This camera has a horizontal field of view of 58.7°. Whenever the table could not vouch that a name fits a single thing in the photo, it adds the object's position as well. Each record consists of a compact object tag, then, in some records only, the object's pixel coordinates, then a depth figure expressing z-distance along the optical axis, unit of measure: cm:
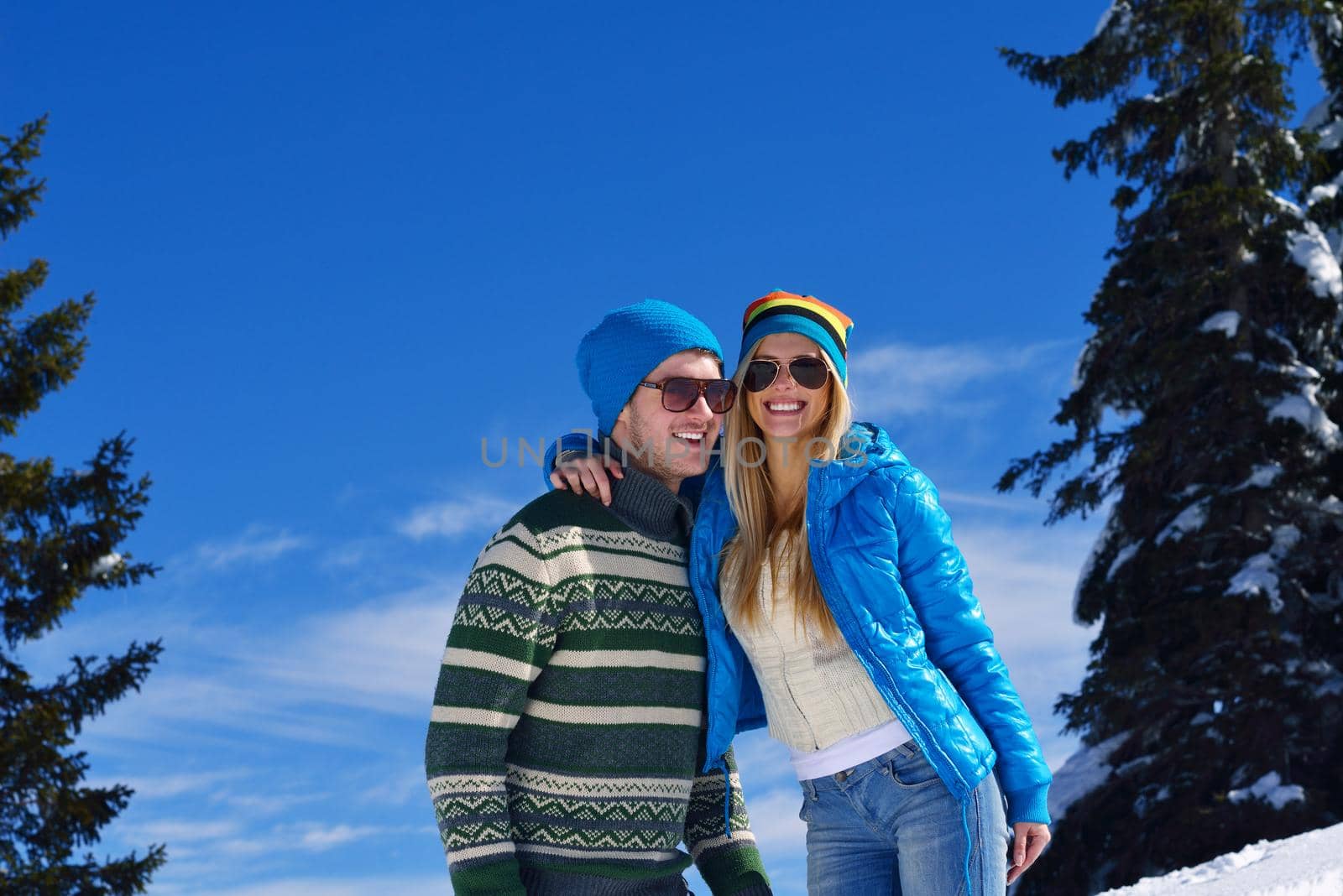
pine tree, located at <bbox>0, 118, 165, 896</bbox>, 1334
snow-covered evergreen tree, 1212
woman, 310
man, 310
